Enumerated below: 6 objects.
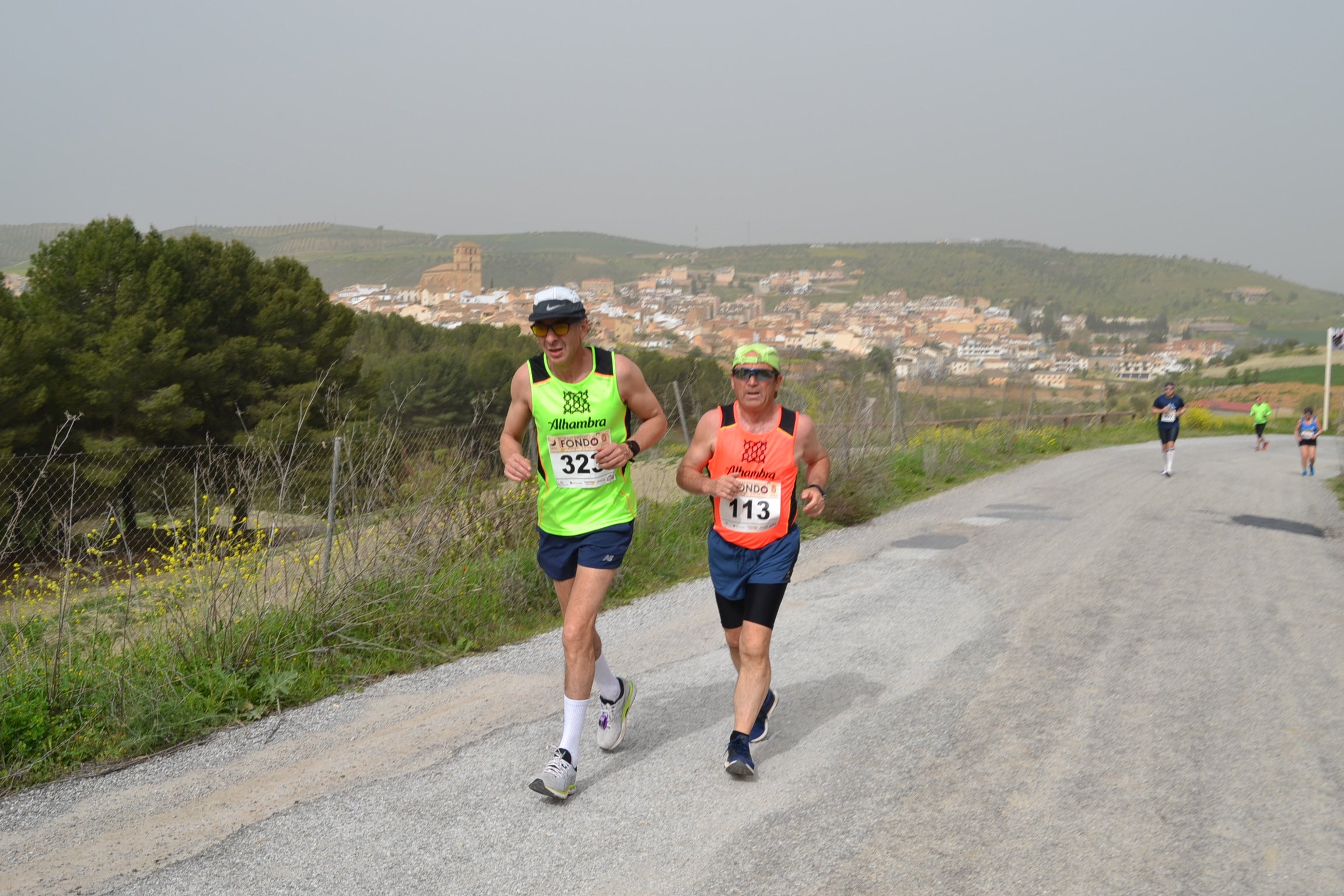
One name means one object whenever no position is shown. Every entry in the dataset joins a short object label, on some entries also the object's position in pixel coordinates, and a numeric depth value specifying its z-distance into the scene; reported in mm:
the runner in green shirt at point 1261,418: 30047
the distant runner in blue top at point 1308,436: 21219
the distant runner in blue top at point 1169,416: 19750
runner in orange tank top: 4570
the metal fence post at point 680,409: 12334
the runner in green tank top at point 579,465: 4469
